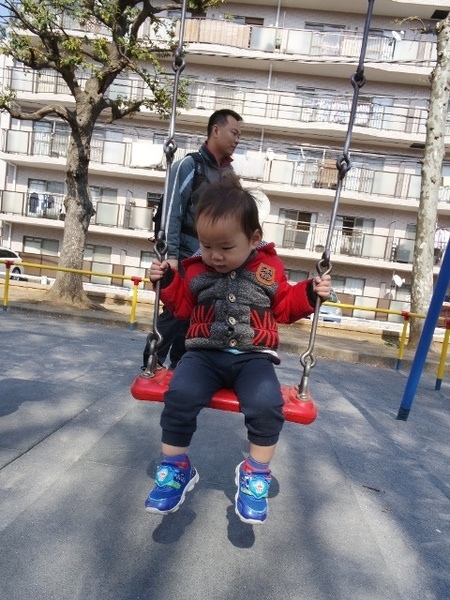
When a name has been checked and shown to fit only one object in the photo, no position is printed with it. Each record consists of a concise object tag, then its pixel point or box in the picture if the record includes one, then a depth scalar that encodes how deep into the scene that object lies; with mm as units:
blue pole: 3107
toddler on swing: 1511
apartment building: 14609
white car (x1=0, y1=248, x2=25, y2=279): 13664
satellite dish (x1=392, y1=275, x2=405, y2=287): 14812
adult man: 2271
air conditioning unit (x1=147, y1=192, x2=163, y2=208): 16062
